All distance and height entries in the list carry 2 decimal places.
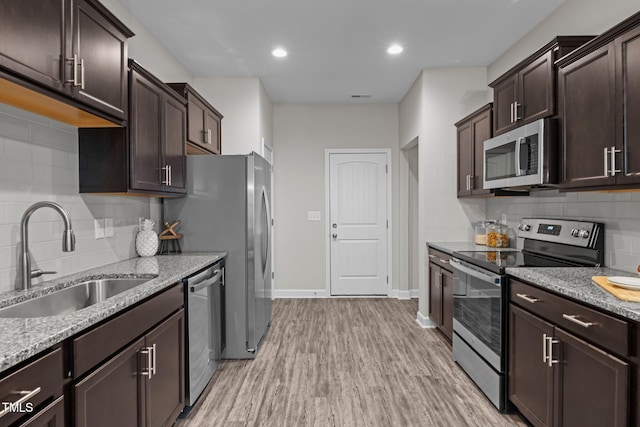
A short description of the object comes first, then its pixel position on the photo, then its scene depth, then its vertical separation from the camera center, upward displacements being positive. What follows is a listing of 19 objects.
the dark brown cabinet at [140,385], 1.34 -0.75
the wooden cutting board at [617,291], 1.50 -0.34
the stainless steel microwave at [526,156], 2.34 +0.38
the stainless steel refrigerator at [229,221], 3.09 -0.08
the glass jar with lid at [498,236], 3.46 -0.23
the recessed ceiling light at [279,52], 3.54 +1.55
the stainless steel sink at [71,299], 1.63 -0.44
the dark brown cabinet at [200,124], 3.18 +0.84
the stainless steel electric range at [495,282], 2.33 -0.49
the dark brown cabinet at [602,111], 1.74 +0.52
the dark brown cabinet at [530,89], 2.32 +0.87
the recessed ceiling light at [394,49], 3.48 +1.55
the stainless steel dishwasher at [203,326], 2.33 -0.81
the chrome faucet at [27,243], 1.63 -0.14
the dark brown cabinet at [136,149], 2.21 +0.39
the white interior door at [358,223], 5.39 -0.17
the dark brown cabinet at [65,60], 1.34 +0.64
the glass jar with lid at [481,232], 3.64 -0.20
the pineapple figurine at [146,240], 2.86 -0.22
